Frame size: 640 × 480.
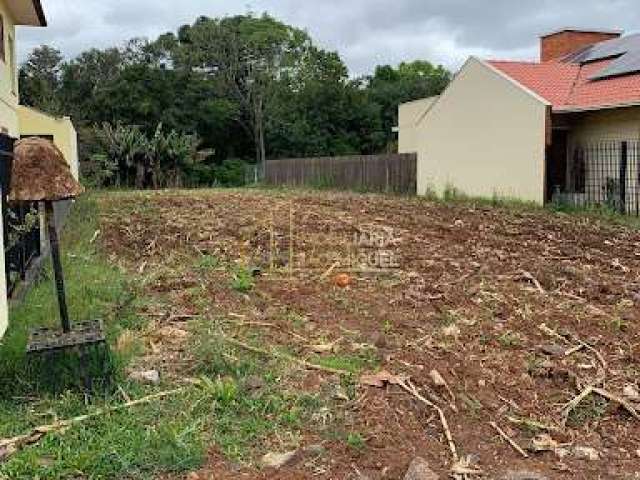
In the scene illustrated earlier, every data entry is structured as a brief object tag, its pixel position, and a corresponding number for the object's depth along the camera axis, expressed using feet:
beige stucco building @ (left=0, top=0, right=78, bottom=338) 48.47
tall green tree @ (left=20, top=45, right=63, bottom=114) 104.17
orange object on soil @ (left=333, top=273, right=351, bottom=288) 26.41
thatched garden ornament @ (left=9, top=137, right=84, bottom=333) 16.51
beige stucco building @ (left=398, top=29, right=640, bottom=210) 60.34
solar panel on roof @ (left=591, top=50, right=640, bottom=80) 63.72
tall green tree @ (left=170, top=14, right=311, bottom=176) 142.82
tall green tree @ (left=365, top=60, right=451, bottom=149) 150.20
